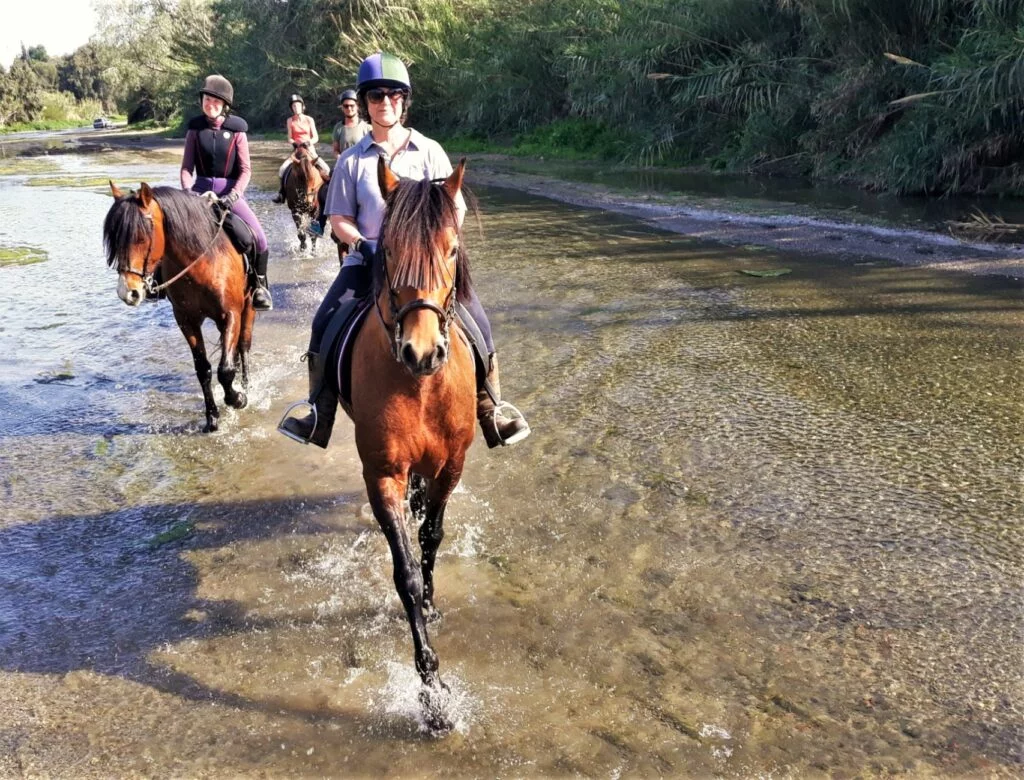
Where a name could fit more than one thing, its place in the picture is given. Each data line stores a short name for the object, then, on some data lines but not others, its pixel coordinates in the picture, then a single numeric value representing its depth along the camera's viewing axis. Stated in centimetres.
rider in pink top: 1385
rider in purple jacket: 743
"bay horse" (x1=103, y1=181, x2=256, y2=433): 617
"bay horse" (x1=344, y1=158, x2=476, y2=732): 306
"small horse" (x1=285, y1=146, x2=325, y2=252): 1391
